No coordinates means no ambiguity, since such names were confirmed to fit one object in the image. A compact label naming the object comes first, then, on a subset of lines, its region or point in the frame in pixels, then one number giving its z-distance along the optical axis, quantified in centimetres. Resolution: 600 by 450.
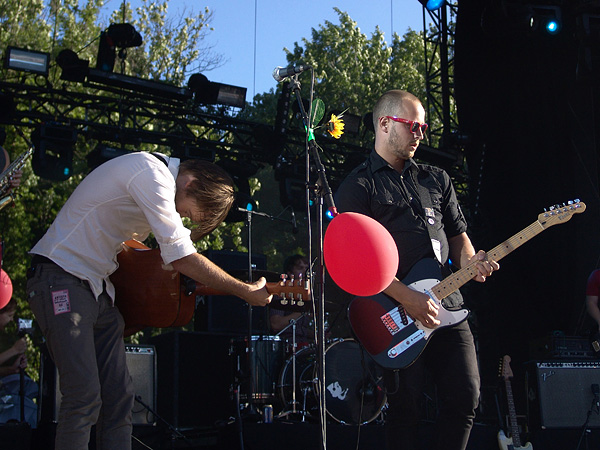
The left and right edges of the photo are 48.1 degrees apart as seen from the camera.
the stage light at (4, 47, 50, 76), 902
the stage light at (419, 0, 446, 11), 1147
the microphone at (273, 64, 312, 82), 378
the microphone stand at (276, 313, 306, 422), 668
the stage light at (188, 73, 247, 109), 1026
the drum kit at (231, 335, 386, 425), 666
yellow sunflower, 356
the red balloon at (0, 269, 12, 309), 558
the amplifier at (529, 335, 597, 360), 681
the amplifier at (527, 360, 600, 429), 583
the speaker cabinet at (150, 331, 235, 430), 695
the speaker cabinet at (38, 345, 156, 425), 561
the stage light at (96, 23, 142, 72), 975
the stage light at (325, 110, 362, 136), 1106
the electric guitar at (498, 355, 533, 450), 585
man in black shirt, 346
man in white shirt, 327
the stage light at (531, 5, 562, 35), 824
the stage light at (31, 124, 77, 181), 923
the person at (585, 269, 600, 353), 695
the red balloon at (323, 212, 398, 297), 305
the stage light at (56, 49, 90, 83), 938
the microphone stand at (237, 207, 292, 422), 651
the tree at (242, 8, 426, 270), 2753
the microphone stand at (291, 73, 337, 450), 324
